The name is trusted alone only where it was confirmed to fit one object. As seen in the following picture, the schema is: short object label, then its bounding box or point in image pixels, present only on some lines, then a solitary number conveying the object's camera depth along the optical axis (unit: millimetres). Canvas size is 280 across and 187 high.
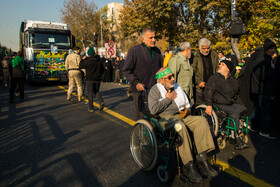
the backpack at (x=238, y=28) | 8625
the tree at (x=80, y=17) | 42719
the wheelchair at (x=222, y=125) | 4039
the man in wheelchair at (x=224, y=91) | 4238
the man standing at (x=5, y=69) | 13977
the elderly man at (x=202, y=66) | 4984
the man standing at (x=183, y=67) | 4531
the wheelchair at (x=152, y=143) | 2924
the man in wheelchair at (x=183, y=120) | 2916
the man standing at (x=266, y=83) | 4773
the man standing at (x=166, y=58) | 8370
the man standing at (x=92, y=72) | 7379
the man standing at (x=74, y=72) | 8875
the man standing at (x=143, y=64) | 3963
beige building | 89312
